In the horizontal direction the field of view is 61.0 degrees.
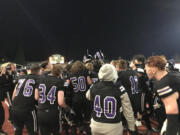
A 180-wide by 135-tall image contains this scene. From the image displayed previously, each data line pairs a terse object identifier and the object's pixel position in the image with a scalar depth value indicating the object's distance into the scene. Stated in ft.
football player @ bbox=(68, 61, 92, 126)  12.38
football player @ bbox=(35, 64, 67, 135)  8.98
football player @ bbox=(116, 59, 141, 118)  11.60
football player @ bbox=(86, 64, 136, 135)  7.12
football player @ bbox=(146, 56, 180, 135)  5.45
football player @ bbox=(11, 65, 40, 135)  9.73
